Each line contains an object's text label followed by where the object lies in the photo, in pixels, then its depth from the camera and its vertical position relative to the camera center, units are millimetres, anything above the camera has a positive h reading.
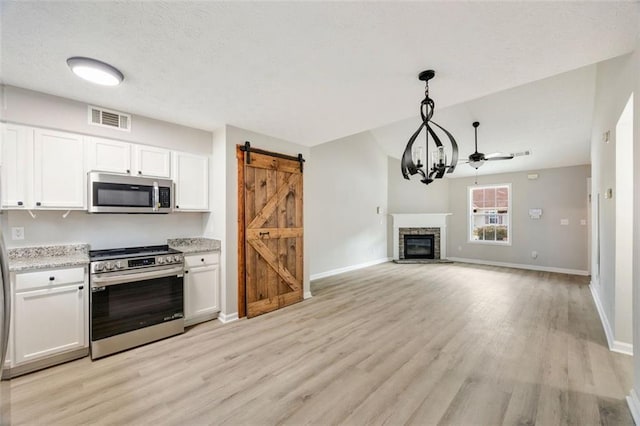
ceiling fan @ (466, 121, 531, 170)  4449 +929
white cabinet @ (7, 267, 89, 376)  2227 -931
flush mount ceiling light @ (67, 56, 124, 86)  2029 +1134
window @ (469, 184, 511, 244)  7289 -46
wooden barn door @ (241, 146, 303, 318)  3639 -291
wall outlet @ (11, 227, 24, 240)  2561 -188
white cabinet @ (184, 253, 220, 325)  3238 -931
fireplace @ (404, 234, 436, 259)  7891 -998
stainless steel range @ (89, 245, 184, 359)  2529 -867
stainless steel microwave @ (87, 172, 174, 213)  2703 +211
